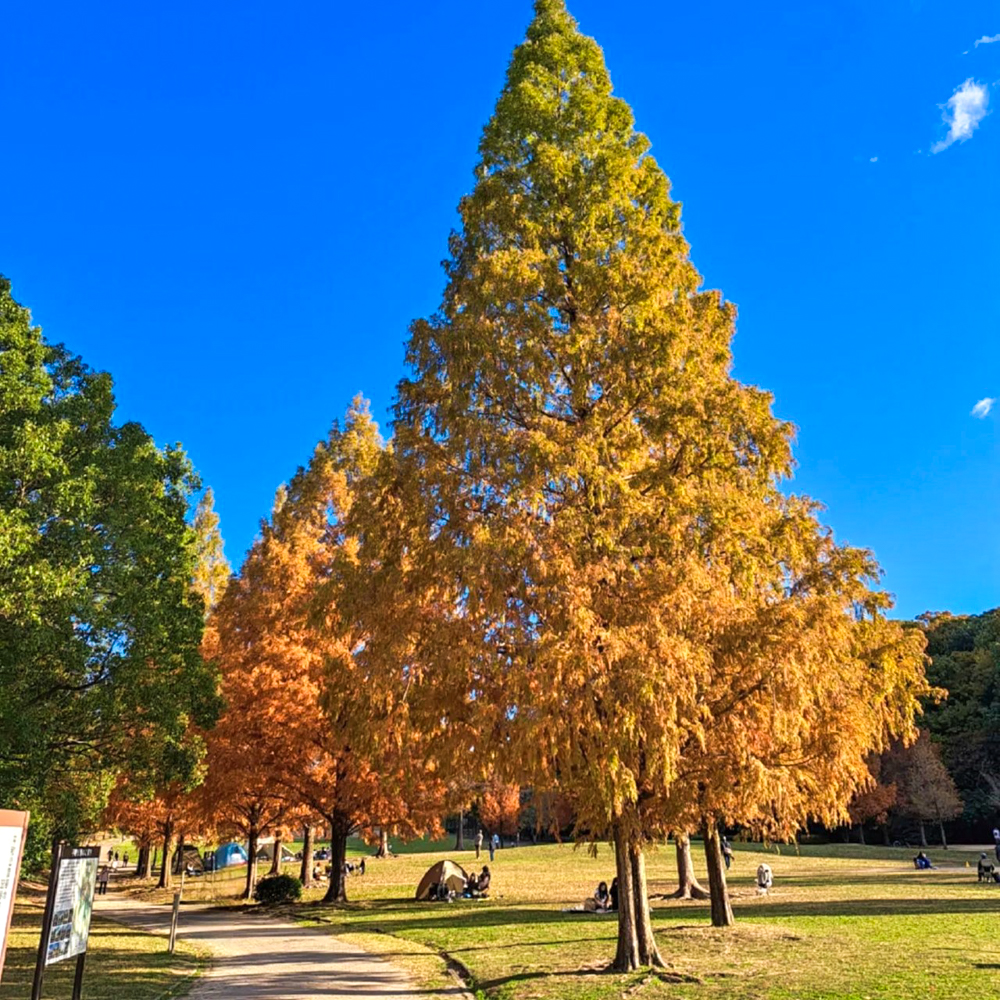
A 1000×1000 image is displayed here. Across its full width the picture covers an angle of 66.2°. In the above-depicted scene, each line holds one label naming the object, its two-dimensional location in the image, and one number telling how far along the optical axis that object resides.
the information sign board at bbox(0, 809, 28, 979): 6.32
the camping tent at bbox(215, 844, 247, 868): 51.72
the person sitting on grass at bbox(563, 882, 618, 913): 19.56
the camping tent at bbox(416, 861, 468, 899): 24.50
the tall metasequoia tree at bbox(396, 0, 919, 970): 9.42
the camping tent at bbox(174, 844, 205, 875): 45.28
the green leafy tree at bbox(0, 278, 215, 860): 12.85
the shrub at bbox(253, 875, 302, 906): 24.34
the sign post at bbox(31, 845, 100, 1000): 7.68
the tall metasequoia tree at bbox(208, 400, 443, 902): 21.92
